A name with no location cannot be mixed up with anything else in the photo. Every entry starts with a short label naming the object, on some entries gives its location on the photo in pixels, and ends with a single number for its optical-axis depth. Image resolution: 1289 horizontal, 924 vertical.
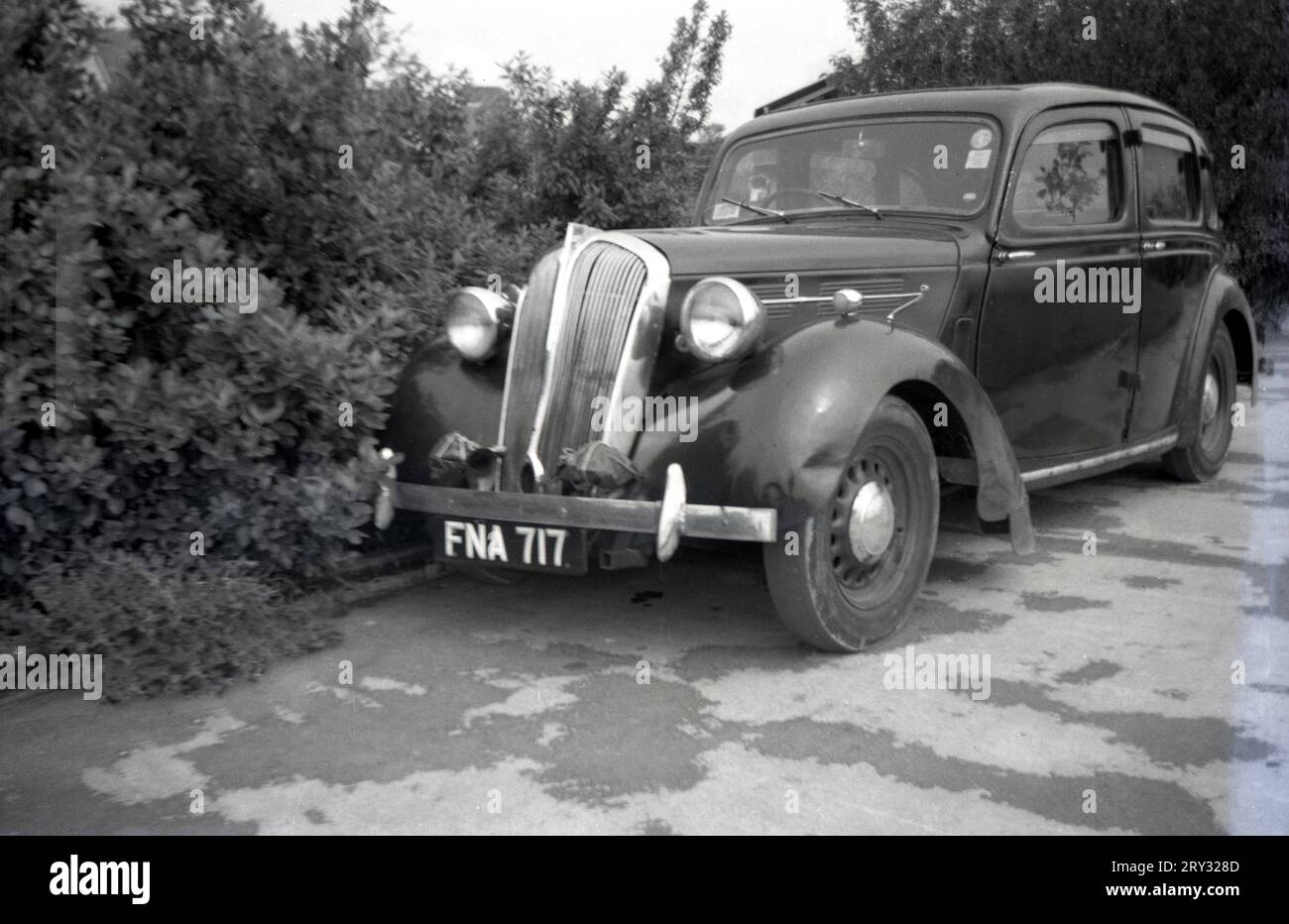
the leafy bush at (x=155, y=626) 3.25
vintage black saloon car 3.35
